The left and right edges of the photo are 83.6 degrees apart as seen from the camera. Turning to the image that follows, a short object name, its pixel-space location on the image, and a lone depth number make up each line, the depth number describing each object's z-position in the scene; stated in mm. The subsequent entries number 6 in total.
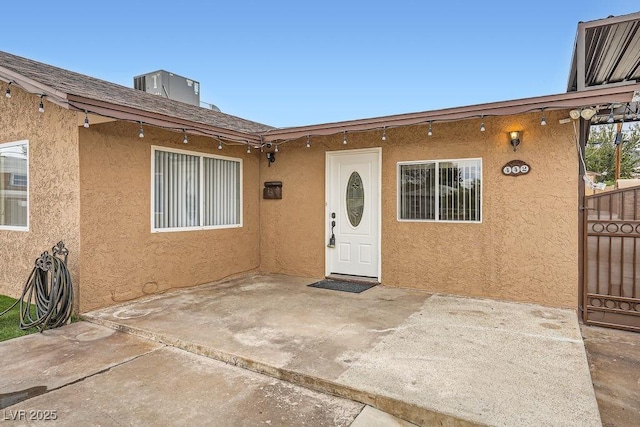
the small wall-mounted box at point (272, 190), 7848
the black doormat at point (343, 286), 6461
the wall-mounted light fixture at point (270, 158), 7926
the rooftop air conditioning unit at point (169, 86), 9352
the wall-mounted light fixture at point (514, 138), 5438
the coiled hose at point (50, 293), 4559
